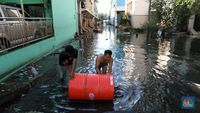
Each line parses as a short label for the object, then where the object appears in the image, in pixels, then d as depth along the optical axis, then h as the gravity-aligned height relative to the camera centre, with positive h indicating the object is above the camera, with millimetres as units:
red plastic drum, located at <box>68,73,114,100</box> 3076 -1229
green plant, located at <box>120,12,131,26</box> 24920 +3018
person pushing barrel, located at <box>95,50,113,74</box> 3692 -827
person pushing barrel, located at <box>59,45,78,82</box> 3567 -710
